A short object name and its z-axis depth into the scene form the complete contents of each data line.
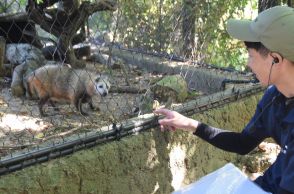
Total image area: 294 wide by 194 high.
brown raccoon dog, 4.88
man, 1.85
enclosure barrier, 2.20
